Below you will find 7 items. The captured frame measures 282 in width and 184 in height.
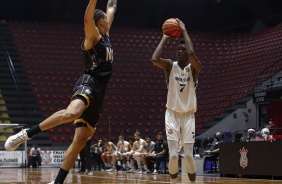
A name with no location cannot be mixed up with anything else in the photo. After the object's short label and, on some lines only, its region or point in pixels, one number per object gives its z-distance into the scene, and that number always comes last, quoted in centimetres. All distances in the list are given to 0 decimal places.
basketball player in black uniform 568
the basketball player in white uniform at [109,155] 2002
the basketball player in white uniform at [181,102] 690
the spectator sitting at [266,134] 1462
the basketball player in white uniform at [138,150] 1761
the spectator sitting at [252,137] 1441
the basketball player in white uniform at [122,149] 1898
